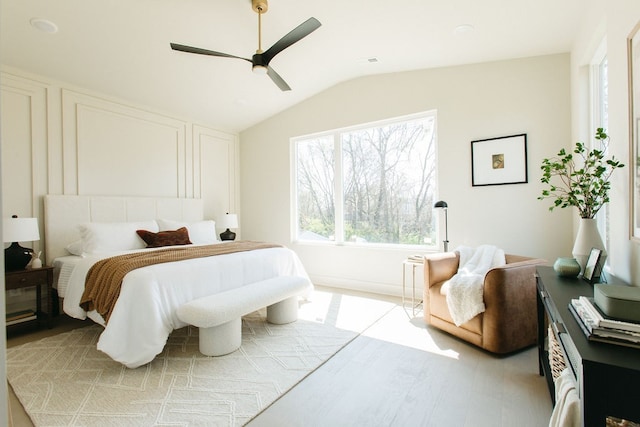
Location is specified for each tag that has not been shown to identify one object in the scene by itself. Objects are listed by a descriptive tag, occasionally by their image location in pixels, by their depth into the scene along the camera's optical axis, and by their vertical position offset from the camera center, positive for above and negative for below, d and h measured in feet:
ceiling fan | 7.66 +4.40
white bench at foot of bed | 7.64 -2.52
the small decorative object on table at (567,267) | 6.05 -1.15
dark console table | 2.86 -1.61
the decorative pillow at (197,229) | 13.65 -0.74
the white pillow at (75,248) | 11.10 -1.25
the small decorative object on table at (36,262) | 10.16 -1.57
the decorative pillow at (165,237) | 12.12 -0.99
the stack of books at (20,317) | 9.53 -3.24
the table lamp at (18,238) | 9.16 -0.70
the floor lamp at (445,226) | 10.78 -0.60
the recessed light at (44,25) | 8.94 +5.52
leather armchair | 7.70 -2.63
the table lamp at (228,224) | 16.25 -0.62
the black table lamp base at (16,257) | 9.73 -1.36
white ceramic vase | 6.10 -0.62
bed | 7.38 -1.61
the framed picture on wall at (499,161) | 10.50 +1.71
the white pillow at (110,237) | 10.90 -0.87
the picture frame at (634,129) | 4.94 +1.28
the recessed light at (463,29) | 9.10 +5.37
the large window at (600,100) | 7.51 +2.86
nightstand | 9.37 -2.23
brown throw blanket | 7.76 -1.55
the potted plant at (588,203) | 6.00 +0.11
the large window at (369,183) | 12.99 +1.28
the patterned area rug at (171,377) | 5.88 -3.75
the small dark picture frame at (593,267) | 5.55 -1.05
